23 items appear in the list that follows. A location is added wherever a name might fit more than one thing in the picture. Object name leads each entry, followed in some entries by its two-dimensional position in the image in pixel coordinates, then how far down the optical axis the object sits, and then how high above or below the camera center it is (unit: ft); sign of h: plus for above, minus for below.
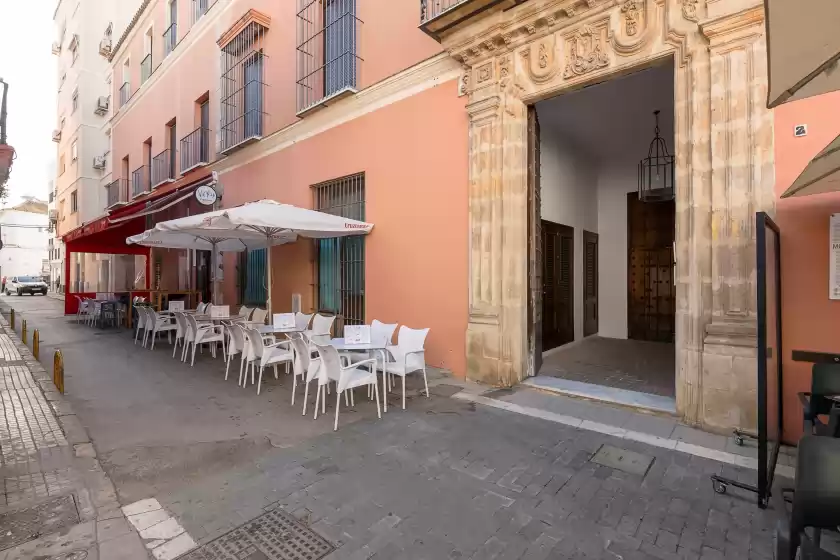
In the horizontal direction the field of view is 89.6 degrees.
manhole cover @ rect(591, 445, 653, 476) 11.37 -5.01
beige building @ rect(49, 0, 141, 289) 73.33 +32.82
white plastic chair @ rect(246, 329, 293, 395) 18.98 -3.28
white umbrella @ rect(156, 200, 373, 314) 20.45 +3.07
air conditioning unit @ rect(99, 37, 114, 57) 70.66 +39.77
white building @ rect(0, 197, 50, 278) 151.12 +14.87
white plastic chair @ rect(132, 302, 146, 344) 33.47 -2.74
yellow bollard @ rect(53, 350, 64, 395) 19.13 -4.11
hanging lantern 28.43 +7.96
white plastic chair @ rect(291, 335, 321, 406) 16.38 -3.20
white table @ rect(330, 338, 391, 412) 16.56 -2.64
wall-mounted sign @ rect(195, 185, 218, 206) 37.37 +7.71
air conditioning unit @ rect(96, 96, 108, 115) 73.97 +31.15
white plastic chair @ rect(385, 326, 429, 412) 16.89 -3.07
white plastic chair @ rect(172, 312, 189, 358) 28.76 -3.09
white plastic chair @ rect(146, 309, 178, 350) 31.04 -3.06
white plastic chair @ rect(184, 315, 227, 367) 25.75 -3.28
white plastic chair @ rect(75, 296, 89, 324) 47.65 -3.20
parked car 106.11 -0.80
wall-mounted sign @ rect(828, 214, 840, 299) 12.00 +0.61
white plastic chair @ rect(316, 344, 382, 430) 14.90 -3.31
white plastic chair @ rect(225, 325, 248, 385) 22.21 -3.16
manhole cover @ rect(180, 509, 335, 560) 8.06 -5.20
